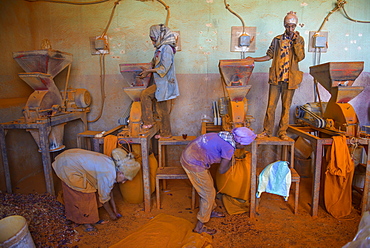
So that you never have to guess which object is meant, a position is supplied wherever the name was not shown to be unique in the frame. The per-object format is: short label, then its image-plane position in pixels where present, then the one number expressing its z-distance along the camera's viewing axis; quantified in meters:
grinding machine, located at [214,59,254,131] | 3.73
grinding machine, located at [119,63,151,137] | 3.85
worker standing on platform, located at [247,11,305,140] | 3.67
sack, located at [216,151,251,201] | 3.61
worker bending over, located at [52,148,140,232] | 2.95
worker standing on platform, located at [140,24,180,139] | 3.74
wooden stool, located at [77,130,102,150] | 4.02
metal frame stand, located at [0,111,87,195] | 3.67
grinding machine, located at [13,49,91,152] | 3.85
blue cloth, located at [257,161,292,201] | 3.27
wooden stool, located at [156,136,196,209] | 3.64
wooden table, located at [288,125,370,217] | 3.36
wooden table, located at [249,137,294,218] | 3.41
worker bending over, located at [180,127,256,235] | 2.80
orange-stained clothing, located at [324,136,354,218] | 3.34
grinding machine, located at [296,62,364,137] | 3.47
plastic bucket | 2.14
